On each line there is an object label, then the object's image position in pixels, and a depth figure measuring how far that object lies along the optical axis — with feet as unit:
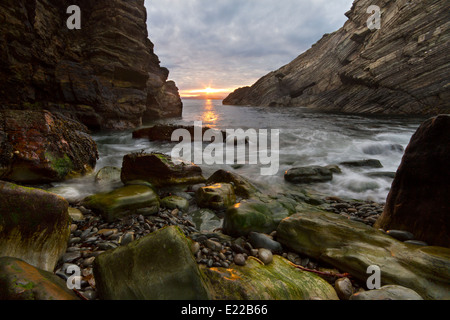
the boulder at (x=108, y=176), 18.12
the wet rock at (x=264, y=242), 10.24
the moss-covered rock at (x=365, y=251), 7.12
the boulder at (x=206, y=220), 12.87
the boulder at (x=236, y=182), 17.74
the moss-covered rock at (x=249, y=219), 11.40
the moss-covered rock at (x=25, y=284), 4.83
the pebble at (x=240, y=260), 8.30
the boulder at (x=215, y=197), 14.99
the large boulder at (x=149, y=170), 17.74
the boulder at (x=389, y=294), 6.10
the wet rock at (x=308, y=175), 21.97
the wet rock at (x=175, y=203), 14.44
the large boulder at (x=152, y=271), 5.70
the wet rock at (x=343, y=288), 7.41
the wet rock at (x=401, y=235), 9.73
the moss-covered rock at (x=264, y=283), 6.77
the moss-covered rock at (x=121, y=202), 12.09
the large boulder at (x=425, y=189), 9.30
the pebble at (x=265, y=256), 8.81
